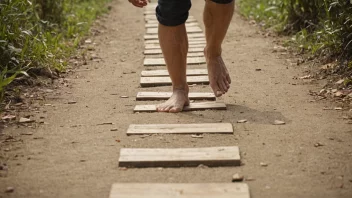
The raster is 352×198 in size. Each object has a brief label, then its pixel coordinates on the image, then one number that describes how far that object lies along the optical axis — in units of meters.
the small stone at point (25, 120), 3.42
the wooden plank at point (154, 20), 7.25
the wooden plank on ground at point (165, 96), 3.89
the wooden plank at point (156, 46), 5.70
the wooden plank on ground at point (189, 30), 6.51
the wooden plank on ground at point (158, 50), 5.47
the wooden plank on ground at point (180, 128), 3.16
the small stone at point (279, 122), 3.31
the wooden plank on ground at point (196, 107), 3.62
